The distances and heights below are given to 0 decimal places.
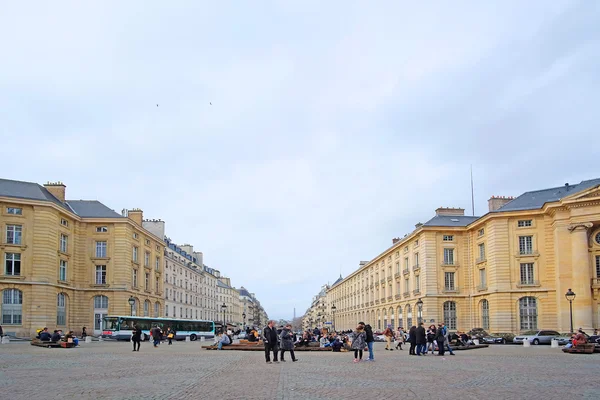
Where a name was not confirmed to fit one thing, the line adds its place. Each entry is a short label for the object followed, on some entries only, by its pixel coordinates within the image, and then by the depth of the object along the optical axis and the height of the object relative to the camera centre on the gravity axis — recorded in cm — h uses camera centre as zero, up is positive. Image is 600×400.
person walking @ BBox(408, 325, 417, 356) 3055 -304
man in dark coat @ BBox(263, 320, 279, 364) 2452 -234
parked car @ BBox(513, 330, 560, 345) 4903 -480
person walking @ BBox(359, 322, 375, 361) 2675 -263
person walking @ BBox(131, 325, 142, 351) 3547 -308
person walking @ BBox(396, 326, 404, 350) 3967 -388
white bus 5853 -456
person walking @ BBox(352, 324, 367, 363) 2594 -264
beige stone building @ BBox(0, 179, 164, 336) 5797 +206
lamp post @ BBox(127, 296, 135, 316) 6200 -256
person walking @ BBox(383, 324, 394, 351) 3739 -349
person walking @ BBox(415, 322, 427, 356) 3041 -294
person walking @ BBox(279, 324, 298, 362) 2516 -252
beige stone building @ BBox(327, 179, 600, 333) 5350 +104
